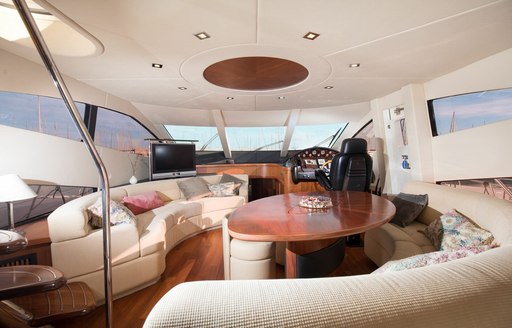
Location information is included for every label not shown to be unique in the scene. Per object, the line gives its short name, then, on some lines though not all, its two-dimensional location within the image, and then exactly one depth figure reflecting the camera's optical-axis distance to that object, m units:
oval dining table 1.42
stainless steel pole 0.67
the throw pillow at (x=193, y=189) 4.16
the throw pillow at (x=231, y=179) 4.84
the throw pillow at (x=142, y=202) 3.12
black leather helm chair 3.23
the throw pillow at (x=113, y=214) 2.23
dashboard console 5.05
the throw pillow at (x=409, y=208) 2.55
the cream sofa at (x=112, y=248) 1.93
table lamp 1.83
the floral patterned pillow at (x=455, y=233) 1.69
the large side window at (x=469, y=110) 2.51
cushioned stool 1.91
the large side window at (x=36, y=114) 2.22
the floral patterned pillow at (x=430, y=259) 0.92
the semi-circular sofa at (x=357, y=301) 0.47
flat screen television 4.49
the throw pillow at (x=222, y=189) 4.38
